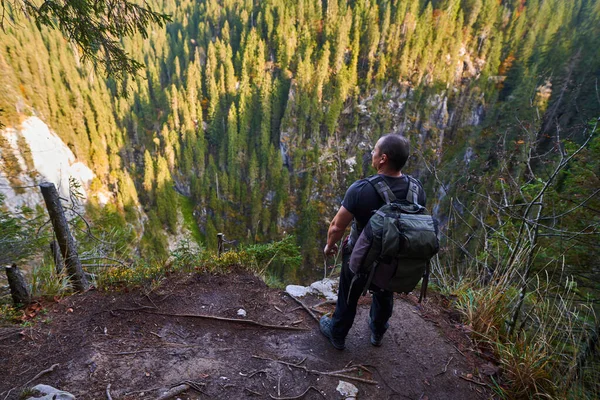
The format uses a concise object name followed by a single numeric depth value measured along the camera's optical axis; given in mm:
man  1887
